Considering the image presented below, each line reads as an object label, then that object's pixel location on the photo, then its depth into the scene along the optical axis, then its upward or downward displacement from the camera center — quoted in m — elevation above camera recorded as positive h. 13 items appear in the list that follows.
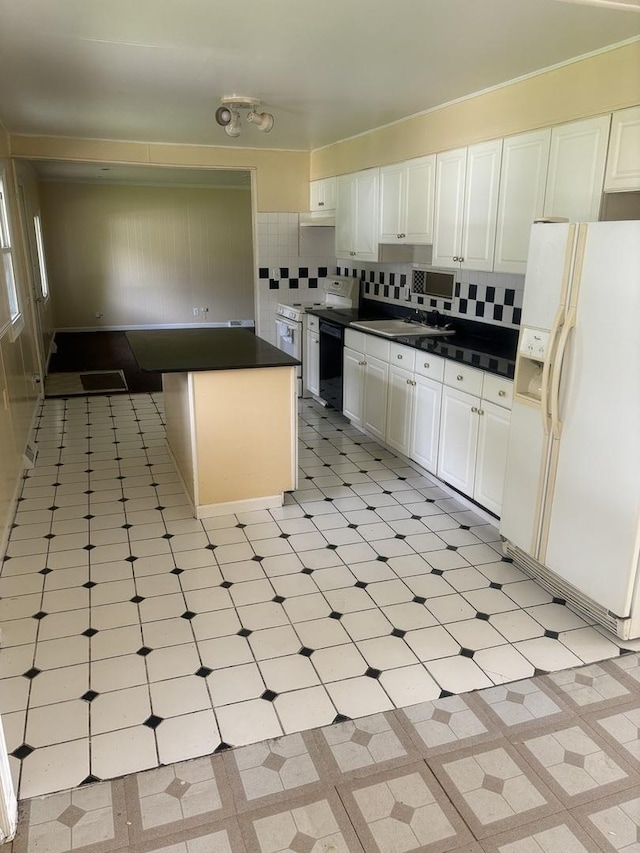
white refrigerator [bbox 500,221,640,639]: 2.43 -0.71
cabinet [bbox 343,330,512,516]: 3.50 -1.06
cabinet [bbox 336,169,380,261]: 5.21 +0.26
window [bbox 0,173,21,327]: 4.70 -0.15
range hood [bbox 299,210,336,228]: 6.02 +0.25
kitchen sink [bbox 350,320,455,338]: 4.70 -0.64
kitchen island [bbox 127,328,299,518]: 3.58 -1.02
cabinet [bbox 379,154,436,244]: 4.43 +0.32
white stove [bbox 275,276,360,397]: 6.06 -0.61
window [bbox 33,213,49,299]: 8.61 -0.21
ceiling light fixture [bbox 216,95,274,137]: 3.97 +0.83
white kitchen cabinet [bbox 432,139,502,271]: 3.78 +0.25
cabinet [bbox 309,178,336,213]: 5.91 +0.48
